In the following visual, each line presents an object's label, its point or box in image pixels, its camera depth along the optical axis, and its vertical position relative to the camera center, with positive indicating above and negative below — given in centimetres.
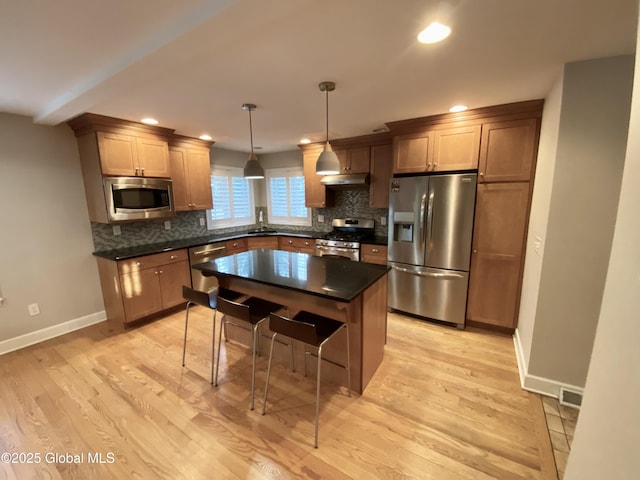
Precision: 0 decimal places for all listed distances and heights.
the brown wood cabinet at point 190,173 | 372 +39
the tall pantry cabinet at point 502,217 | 260 -21
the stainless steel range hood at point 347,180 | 376 +27
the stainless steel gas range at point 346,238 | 381 -58
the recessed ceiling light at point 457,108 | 264 +90
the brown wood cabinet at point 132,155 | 290 +53
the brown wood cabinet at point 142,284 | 306 -101
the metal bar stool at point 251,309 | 196 -88
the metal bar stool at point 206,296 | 222 -83
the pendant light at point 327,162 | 223 +30
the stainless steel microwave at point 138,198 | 296 +3
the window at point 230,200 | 464 -1
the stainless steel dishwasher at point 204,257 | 371 -82
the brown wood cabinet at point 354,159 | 381 +57
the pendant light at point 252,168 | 262 +31
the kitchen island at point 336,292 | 195 -75
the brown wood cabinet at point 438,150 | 281 +53
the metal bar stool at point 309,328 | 164 -89
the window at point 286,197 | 498 +4
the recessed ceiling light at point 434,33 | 139 +88
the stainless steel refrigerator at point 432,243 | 289 -52
